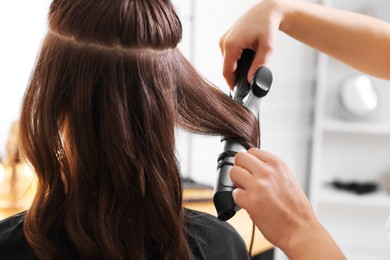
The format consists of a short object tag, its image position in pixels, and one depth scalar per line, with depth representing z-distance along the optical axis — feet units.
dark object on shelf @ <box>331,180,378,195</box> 9.53
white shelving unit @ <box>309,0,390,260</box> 9.39
